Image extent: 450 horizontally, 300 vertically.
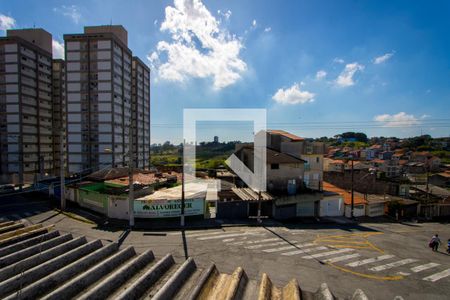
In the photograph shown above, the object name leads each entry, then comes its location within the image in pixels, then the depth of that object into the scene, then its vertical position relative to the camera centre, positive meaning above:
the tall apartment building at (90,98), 46.84 +10.42
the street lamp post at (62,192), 19.68 -4.39
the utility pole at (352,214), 21.77 -6.86
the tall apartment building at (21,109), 44.78 +7.75
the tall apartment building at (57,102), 52.59 +10.78
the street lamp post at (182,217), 16.90 -5.65
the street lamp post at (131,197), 16.13 -4.00
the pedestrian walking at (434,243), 14.23 -6.47
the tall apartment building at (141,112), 59.00 +9.86
